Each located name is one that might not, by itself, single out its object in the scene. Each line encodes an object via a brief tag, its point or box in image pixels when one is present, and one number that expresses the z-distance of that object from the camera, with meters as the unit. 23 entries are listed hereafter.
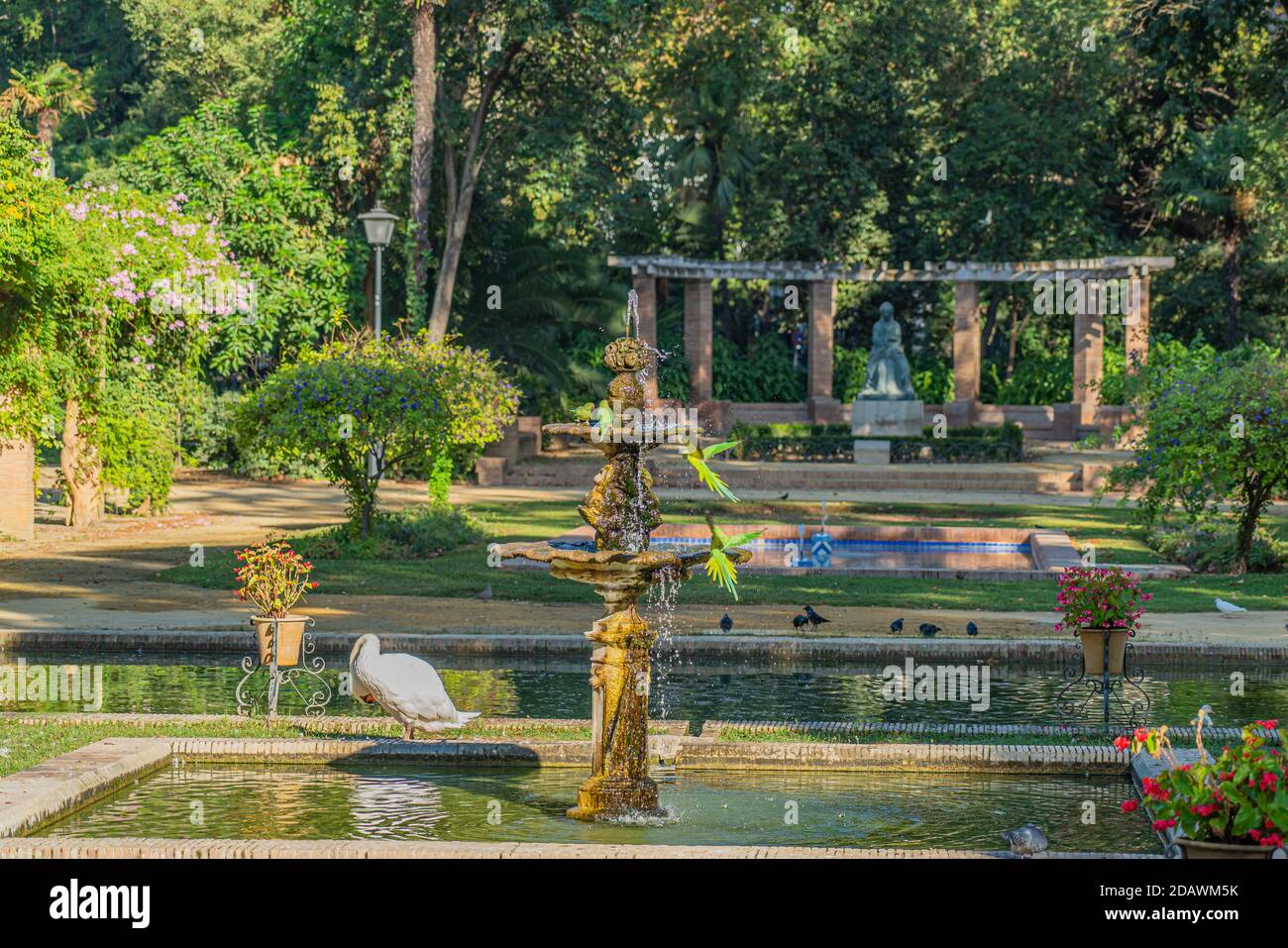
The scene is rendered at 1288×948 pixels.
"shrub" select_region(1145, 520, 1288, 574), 21.31
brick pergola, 41.53
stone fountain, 9.43
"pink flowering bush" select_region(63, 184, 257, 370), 23.92
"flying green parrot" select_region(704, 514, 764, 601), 9.30
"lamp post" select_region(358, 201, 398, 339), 24.61
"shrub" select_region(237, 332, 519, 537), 21.77
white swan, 11.06
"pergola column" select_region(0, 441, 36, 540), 23.09
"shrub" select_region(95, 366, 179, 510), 24.95
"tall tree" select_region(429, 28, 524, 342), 35.69
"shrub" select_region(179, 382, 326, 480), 34.47
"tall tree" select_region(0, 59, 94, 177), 35.11
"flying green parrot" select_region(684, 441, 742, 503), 9.14
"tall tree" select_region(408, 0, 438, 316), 33.75
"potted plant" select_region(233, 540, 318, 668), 12.21
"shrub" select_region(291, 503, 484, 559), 22.30
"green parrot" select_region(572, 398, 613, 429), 9.16
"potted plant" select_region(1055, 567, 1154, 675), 12.14
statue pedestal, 39.72
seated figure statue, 40.16
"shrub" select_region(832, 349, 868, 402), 47.22
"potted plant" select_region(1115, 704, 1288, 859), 6.88
